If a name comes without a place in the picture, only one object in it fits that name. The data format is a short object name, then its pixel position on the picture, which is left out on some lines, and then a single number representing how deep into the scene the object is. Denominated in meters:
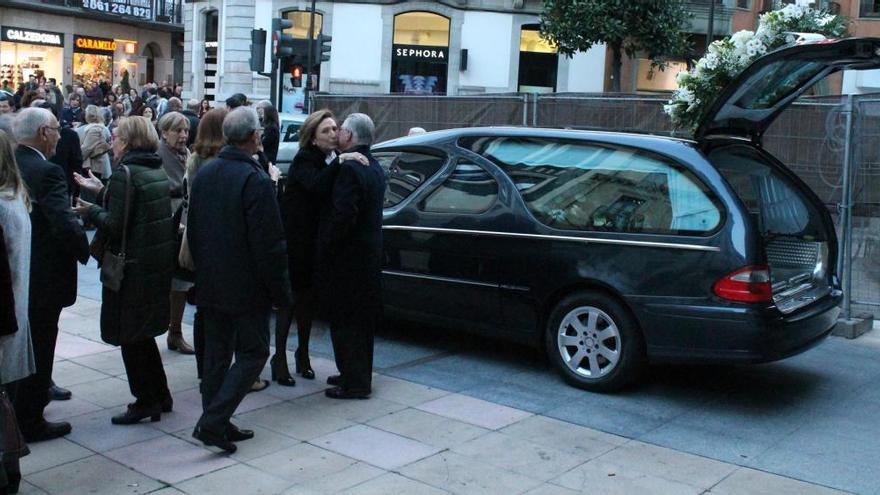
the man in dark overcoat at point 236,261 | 5.20
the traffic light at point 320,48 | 22.67
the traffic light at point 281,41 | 20.66
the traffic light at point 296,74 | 21.89
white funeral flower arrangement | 8.08
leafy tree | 28.73
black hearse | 6.16
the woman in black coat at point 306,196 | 6.48
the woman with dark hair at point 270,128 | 10.86
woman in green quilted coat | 5.50
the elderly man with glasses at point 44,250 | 5.26
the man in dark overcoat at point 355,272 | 6.29
